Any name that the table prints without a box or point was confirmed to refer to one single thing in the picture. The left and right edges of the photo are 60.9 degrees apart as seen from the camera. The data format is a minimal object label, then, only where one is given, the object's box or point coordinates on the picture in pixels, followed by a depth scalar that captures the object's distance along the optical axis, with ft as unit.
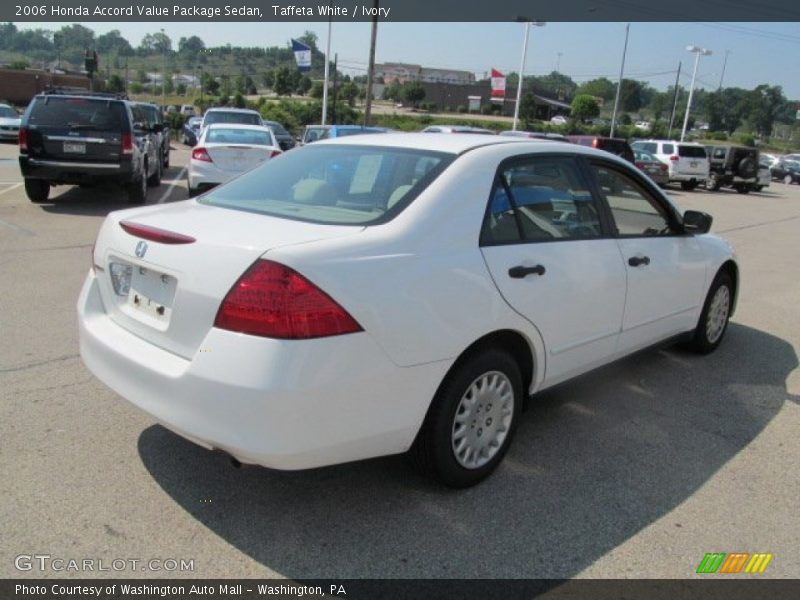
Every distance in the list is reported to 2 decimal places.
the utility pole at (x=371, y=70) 87.25
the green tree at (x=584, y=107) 290.35
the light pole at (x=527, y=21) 128.57
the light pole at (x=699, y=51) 154.92
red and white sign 148.97
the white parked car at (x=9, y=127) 86.07
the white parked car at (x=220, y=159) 37.14
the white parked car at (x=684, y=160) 83.30
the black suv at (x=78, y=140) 34.81
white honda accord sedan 8.23
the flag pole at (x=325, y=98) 108.58
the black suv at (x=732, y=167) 89.81
